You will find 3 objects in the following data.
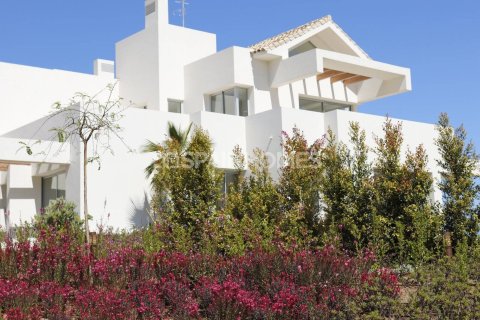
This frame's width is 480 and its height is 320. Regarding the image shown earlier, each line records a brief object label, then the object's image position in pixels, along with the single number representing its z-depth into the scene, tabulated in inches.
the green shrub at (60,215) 700.1
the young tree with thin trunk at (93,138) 773.3
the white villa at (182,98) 798.5
